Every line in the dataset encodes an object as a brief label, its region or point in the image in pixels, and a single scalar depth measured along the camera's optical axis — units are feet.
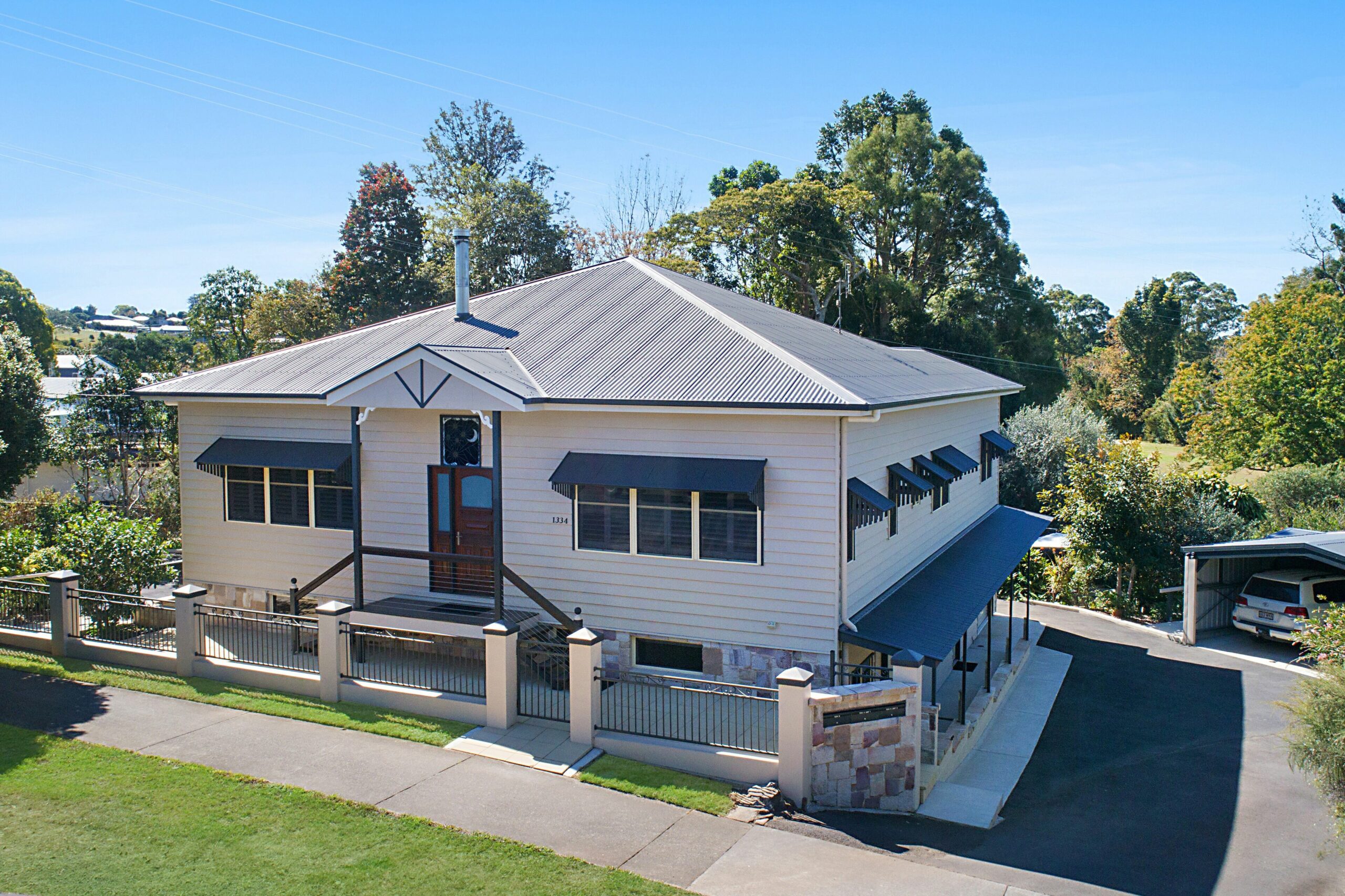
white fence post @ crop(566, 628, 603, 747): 36.42
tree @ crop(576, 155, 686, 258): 164.04
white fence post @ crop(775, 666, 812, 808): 32.71
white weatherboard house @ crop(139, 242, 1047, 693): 41.04
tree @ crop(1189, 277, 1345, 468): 114.01
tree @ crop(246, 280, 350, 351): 153.48
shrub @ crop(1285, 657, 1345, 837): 27.55
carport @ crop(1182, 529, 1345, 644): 60.59
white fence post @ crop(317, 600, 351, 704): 41.32
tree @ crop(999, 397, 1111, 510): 111.24
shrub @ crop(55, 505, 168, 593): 52.80
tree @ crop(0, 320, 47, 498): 82.84
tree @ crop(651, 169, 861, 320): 144.87
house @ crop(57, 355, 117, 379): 246.47
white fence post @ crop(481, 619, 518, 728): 38.19
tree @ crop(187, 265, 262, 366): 175.32
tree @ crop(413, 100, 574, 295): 152.56
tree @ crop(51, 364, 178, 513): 103.50
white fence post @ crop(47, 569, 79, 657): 46.98
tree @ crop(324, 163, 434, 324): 160.66
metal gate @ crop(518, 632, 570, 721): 39.91
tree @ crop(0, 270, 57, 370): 234.58
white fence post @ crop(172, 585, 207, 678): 44.29
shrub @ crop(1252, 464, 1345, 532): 91.91
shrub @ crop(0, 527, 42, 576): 54.75
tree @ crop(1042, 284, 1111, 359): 281.95
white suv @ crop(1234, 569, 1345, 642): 62.69
